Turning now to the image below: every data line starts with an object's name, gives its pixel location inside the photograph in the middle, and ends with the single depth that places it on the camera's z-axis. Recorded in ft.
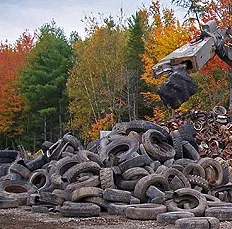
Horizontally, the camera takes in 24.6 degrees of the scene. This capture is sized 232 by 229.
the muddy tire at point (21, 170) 39.01
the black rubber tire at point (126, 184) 31.81
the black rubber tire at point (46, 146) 43.92
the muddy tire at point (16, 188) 34.84
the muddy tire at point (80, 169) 32.19
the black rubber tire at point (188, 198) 28.09
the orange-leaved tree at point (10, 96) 139.59
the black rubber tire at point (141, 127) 40.34
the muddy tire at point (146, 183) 30.66
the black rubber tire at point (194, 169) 34.53
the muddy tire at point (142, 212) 27.48
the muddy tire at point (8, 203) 32.48
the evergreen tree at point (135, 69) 119.75
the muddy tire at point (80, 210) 28.17
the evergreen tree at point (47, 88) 138.10
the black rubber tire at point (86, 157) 34.54
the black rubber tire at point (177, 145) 38.00
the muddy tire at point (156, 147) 36.19
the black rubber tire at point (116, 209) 28.76
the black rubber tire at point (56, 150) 39.86
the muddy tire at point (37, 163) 39.73
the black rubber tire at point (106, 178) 30.99
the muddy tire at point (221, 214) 27.27
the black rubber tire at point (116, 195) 29.86
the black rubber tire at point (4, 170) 41.85
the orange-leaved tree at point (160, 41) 98.99
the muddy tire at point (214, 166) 36.47
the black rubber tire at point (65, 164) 34.59
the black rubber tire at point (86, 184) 30.73
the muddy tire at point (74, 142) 40.42
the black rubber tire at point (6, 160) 47.37
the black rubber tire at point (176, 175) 32.04
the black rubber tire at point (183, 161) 35.68
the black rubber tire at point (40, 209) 30.40
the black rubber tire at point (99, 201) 29.84
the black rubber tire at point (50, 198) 30.83
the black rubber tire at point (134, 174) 32.22
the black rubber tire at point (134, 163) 33.17
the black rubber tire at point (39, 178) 36.24
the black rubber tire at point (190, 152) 38.73
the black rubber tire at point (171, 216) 25.96
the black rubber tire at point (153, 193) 29.76
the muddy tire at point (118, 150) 34.42
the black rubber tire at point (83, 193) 29.58
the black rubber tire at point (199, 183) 33.01
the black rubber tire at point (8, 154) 47.34
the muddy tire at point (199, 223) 23.02
